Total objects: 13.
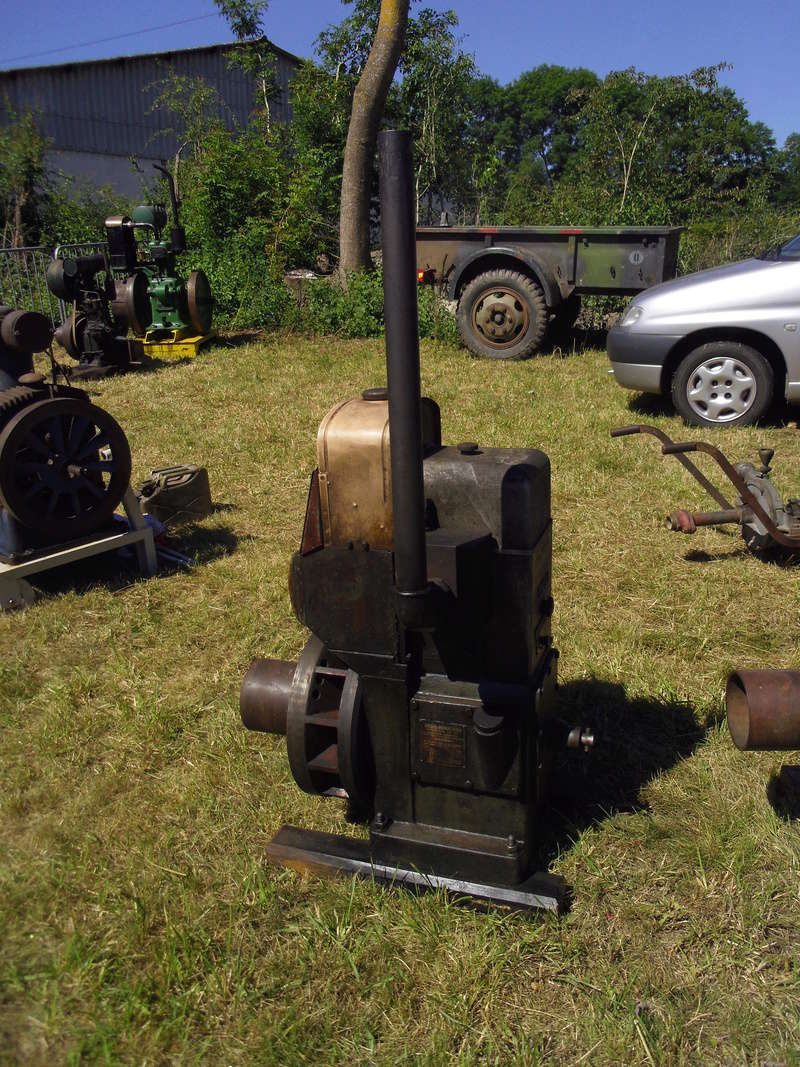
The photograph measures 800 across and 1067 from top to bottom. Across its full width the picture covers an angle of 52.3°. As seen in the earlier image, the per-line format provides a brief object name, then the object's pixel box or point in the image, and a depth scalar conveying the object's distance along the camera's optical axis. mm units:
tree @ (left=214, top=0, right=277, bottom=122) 20312
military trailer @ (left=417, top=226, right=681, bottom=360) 8406
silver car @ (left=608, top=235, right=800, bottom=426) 5625
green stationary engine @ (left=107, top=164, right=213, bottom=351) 9648
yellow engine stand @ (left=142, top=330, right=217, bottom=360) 9727
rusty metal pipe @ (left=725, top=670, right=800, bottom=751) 2018
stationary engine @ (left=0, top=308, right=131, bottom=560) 3744
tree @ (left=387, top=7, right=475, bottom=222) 16297
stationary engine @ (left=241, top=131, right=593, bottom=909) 1931
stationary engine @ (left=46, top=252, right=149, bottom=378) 8914
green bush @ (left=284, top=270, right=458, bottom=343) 10727
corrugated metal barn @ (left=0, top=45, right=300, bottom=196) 24641
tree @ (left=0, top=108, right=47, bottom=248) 16906
